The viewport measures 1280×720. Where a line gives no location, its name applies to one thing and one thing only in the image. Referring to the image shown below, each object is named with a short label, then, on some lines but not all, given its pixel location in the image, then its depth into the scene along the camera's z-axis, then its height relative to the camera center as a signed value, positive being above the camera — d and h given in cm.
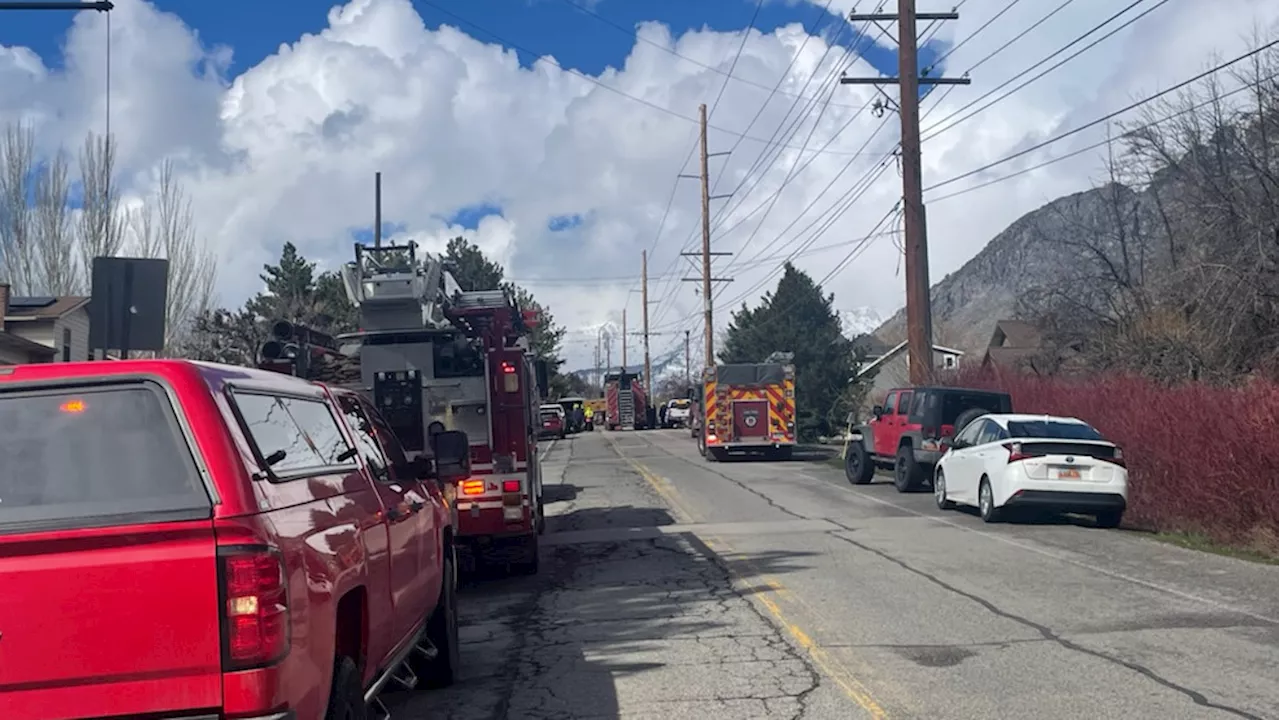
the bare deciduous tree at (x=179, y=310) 3247 +374
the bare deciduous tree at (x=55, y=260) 3222 +505
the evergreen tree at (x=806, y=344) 5072 +405
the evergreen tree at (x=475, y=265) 6969 +1000
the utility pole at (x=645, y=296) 8406 +952
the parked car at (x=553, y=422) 5322 +69
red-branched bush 1415 -40
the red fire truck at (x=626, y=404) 7000 +187
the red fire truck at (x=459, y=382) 1235 +60
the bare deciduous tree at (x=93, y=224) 2594 +517
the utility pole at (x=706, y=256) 5159 +748
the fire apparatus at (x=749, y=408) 3338 +70
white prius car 1612 -58
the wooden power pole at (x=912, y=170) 2594 +549
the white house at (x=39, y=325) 3203 +341
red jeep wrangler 2197 +10
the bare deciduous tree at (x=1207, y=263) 2278 +317
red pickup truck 389 -35
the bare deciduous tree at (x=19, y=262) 3241 +503
